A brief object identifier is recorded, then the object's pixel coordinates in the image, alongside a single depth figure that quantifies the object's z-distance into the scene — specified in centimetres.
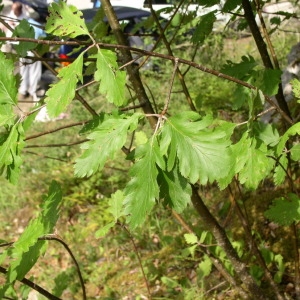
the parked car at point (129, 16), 403
